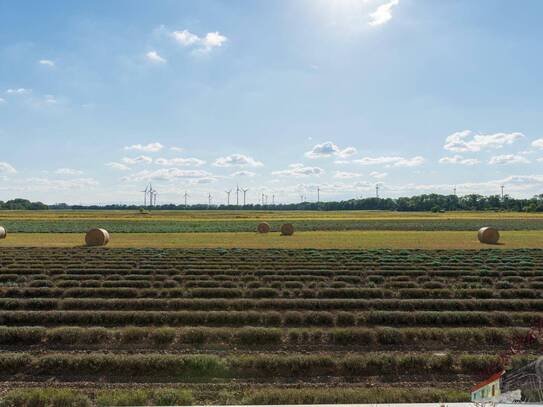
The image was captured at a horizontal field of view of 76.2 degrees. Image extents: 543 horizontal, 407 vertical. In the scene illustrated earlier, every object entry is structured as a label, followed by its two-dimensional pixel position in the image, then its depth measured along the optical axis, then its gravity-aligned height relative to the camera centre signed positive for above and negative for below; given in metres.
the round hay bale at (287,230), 56.50 -3.83
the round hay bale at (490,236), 43.59 -3.71
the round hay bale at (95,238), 41.28 -3.73
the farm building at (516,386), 3.10 -1.69
